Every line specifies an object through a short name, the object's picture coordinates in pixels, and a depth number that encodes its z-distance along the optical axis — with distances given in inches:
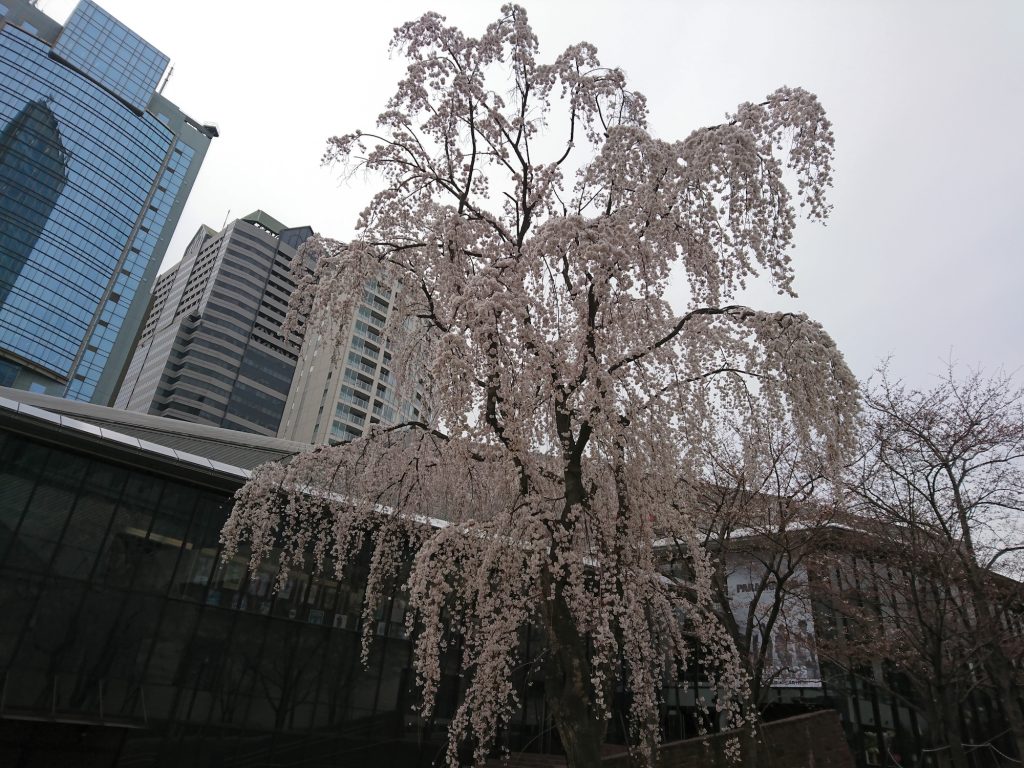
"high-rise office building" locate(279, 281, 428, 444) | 2657.5
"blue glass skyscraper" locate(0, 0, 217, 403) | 2915.8
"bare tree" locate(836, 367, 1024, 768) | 514.9
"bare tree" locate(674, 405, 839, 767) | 451.8
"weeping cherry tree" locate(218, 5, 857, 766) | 255.0
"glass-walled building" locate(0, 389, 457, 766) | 428.5
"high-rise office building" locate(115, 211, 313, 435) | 3329.2
